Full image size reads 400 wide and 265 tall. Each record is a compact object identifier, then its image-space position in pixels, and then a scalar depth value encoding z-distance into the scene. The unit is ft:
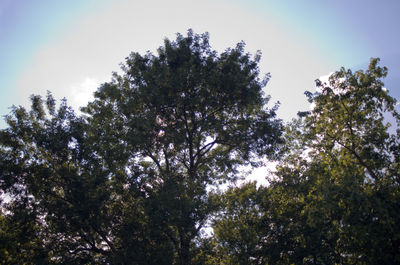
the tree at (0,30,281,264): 43.21
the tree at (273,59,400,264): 33.19
